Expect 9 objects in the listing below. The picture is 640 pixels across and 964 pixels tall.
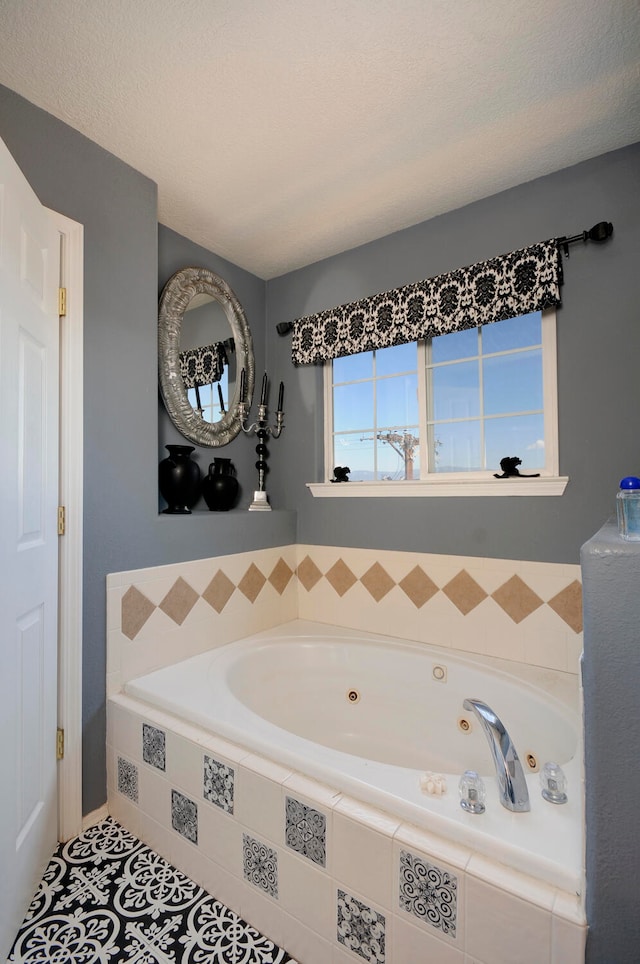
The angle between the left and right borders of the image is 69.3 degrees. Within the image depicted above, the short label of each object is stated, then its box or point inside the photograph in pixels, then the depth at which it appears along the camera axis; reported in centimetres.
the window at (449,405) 214
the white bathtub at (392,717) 105
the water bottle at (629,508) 98
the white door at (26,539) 127
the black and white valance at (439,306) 199
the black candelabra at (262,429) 276
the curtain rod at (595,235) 186
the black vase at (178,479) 223
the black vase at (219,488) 250
